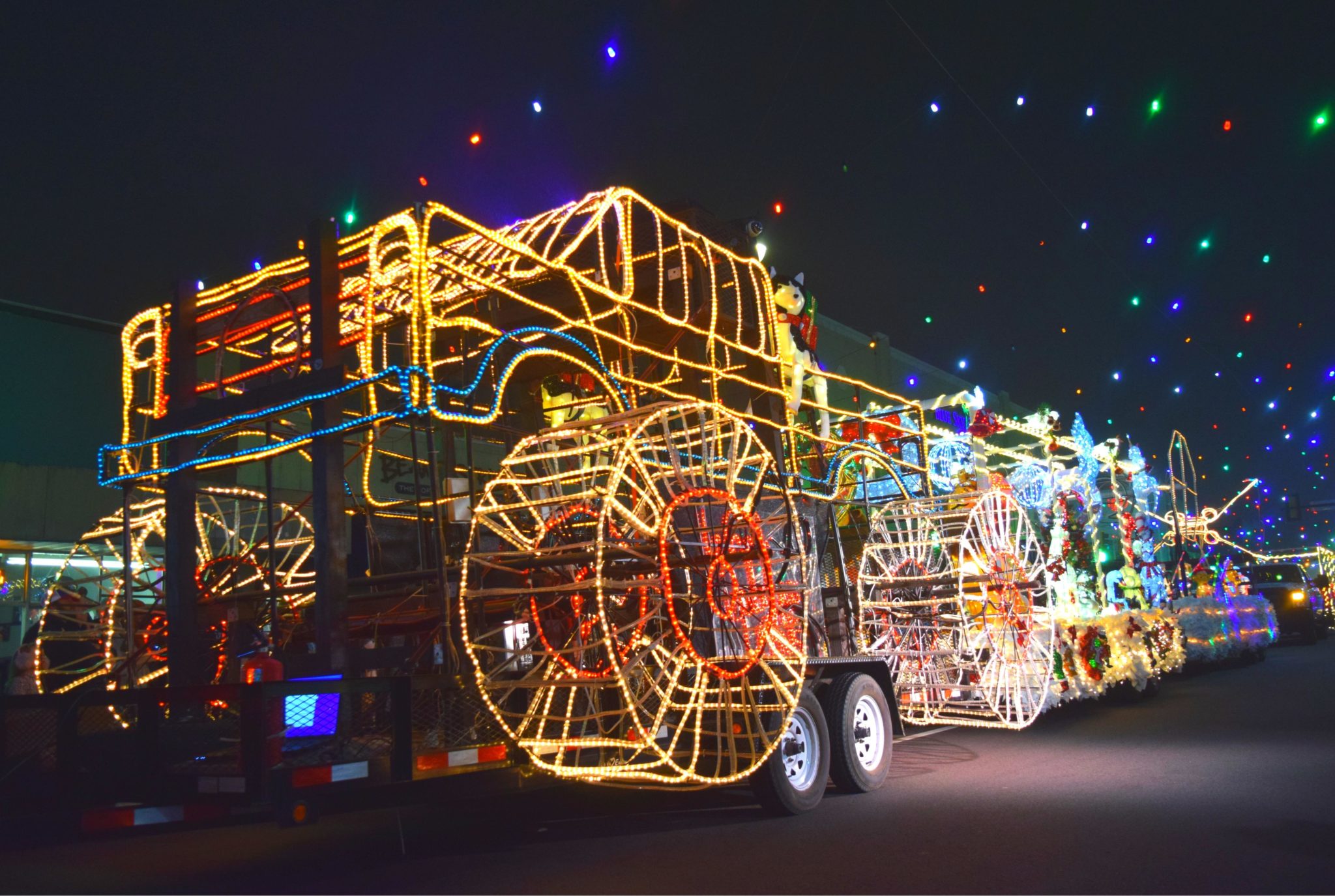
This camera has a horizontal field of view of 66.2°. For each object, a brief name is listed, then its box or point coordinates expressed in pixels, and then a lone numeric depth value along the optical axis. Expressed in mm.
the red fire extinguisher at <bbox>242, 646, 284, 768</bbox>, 4723
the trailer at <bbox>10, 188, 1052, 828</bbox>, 5934
